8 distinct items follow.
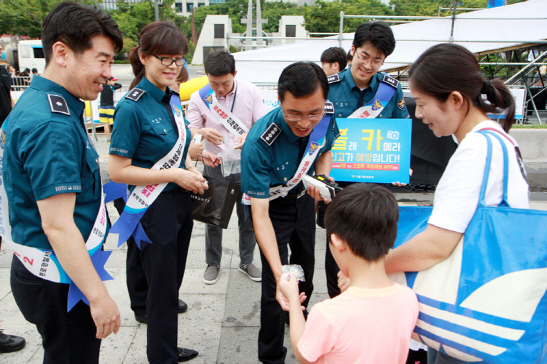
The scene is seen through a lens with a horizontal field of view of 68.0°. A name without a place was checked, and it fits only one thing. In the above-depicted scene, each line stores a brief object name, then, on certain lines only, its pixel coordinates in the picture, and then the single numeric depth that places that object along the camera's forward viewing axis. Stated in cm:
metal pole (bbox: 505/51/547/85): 874
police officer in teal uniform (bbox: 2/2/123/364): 134
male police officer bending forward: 183
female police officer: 204
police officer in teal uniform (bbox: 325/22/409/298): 276
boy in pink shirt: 120
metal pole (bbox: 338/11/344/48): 824
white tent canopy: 851
